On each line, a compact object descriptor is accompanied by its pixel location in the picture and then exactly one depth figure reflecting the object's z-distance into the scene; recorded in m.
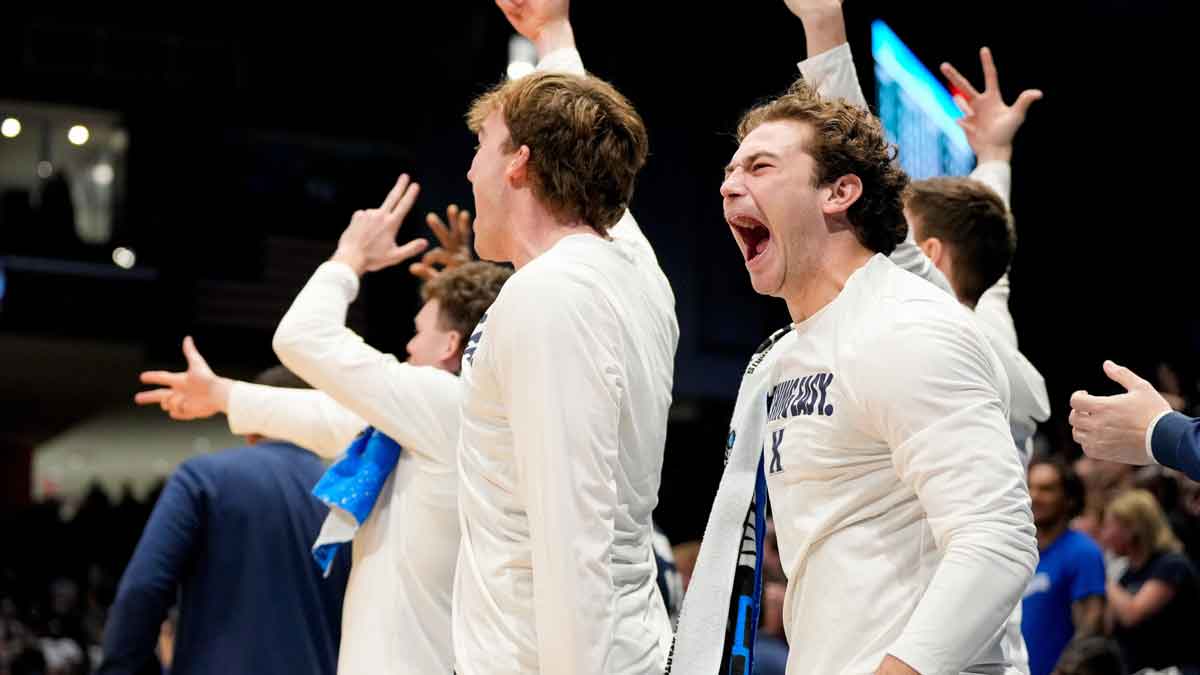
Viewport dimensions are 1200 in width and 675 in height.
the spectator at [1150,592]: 5.39
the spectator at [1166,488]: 7.00
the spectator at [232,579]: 3.56
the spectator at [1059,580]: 4.59
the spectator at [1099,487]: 6.69
